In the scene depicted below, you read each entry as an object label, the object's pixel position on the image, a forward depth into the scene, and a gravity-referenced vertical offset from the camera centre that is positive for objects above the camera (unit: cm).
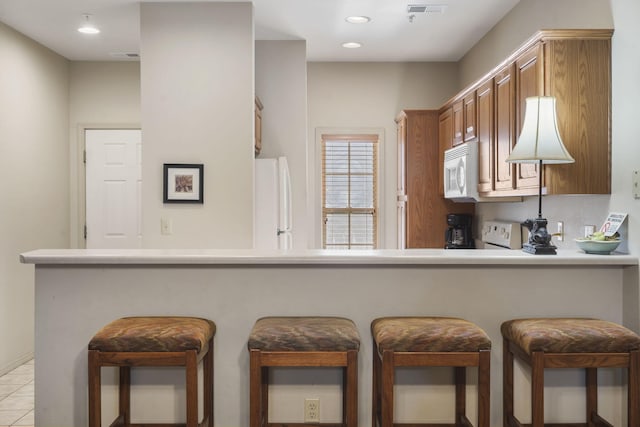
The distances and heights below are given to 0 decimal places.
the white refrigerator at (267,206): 403 +1
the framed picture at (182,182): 375 +17
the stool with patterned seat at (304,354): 208 -55
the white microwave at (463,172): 383 +26
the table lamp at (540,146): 247 +28
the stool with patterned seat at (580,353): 206 -54
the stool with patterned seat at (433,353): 206 -54
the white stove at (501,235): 380 -19
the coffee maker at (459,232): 482 -21
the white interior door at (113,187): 529 +19
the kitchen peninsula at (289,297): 247 -40
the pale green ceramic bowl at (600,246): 241 -17
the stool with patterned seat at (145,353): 208 -55
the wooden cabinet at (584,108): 258 +47
